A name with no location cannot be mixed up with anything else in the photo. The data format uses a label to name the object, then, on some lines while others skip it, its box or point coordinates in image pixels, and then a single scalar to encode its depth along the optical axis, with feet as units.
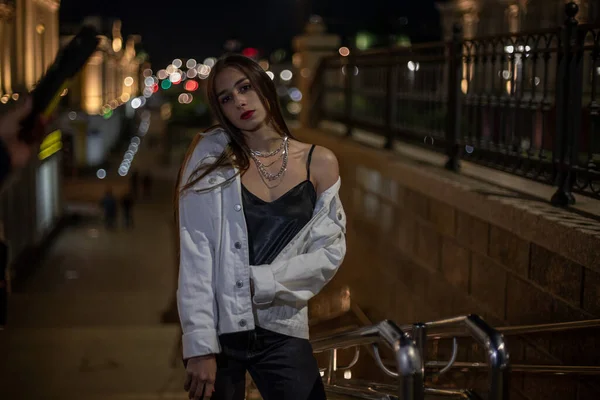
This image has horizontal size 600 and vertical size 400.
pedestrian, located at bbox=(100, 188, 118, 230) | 94.65
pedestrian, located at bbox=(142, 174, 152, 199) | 127.95
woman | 10.10
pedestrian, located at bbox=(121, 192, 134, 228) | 94.38
